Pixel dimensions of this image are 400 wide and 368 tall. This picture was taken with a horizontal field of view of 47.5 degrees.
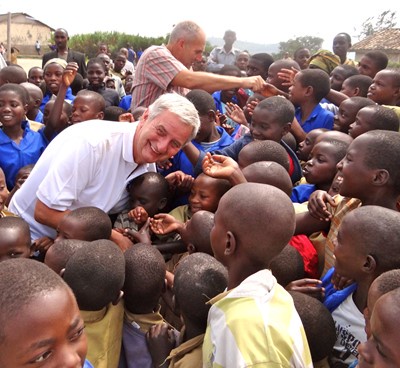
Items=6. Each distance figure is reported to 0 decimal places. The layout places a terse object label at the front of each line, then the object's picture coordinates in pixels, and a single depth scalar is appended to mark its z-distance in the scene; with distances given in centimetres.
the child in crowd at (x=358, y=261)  170
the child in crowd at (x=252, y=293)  129
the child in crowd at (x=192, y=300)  173
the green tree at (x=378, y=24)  4694
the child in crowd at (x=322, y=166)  286
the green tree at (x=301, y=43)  4800
